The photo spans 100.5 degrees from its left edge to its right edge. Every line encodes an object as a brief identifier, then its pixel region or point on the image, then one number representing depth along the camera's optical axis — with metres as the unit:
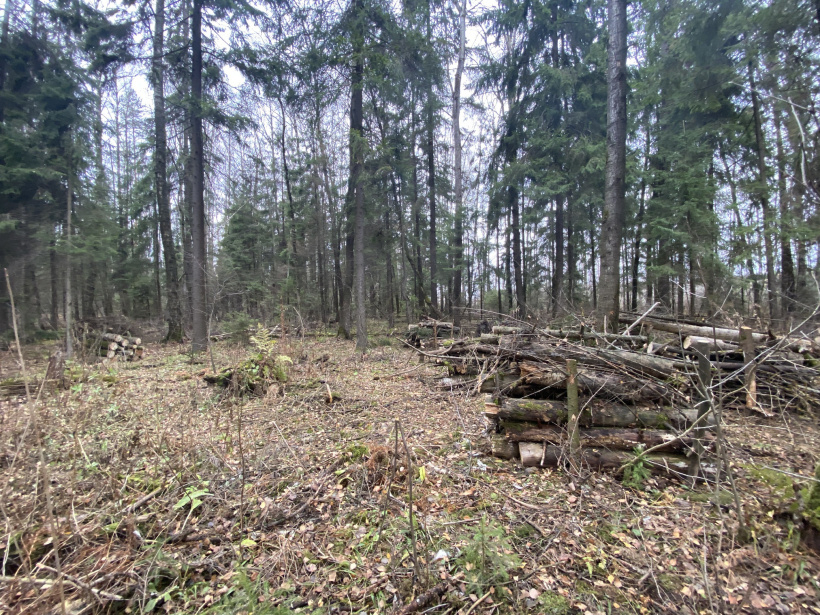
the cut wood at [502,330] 7.05
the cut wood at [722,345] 5.66
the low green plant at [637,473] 3.51
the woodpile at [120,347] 11.06
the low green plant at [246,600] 2.19
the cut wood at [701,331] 5.75
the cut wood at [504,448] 4.18
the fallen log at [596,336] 5.89
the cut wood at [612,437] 3.73
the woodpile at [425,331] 11.93
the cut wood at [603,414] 3.83
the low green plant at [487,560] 2.39
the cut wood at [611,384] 3.90
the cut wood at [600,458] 3.64
